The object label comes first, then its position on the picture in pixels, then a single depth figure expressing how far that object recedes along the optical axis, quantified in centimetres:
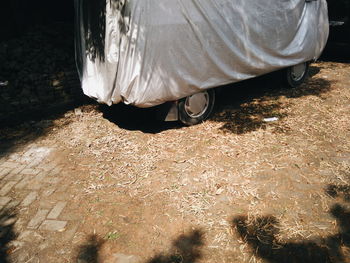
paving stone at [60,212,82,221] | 340
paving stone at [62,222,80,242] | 312
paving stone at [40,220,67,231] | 327
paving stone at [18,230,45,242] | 314
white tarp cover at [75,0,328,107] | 422
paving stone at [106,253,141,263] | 281
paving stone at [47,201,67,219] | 346
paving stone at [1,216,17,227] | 338
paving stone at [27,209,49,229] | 334
